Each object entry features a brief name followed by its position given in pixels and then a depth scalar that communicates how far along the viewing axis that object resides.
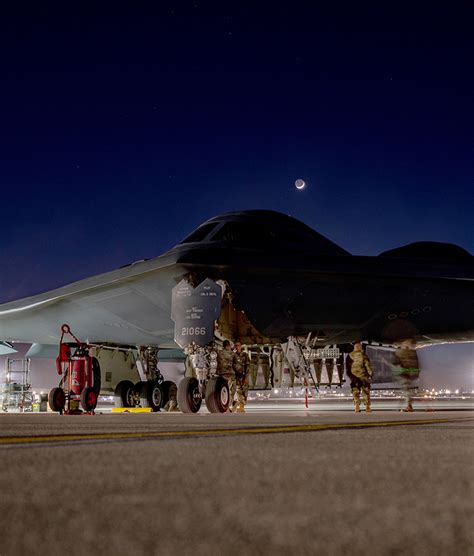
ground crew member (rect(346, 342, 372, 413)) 12.97
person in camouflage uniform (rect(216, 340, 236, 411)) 12.16
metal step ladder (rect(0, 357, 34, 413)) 24.62
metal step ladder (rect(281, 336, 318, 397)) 14.92
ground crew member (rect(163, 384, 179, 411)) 17.78
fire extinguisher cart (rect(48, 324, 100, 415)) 12.90
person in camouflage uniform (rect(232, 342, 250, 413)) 12.66
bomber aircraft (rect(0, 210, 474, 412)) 12.09
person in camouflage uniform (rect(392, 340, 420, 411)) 13.20
